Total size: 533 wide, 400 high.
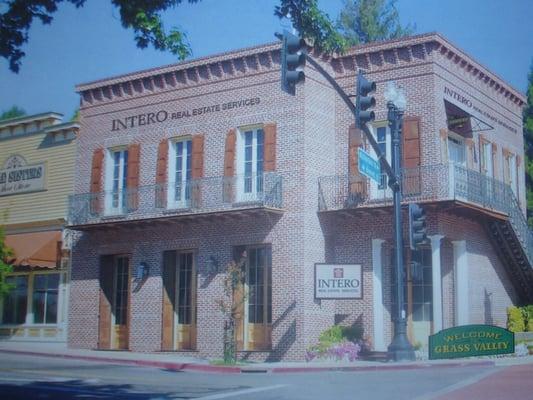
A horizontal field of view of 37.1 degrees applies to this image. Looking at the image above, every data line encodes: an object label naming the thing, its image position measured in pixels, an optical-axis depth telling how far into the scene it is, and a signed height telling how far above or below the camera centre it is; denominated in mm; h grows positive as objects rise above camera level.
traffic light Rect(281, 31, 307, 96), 12578 +4052
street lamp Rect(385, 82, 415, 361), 19609 +1908
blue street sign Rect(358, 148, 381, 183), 18422 +3546
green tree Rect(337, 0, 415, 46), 38094 +14139
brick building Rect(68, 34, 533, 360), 23156 +3331
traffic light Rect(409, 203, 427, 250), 19016 +2185
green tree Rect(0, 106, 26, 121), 40906 +10381
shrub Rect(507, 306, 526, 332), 25094 -27
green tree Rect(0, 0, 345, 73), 11148 +4270
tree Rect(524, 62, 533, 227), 35469 +7805
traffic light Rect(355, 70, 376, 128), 15562 +4194
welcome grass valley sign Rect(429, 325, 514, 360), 20172 -569
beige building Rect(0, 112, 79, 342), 28484 +3456
